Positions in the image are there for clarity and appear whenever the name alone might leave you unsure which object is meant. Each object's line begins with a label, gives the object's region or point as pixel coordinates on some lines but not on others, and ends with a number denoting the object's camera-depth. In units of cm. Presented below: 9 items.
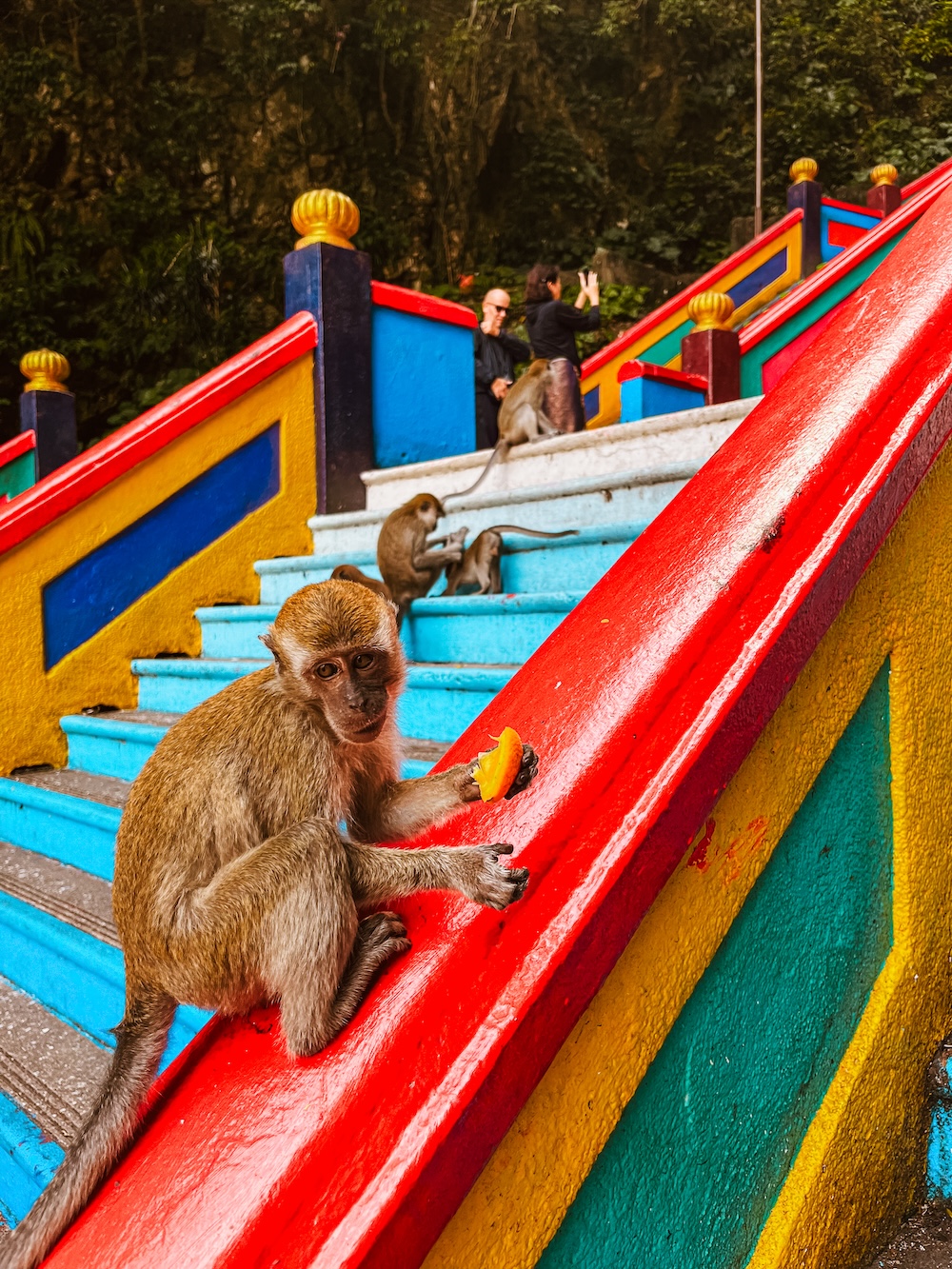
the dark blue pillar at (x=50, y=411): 716
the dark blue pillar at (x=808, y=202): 1009
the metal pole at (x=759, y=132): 1102
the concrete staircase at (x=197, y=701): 211
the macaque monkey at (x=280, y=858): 121
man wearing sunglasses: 632
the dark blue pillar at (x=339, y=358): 462
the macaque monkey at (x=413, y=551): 388
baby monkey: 358
